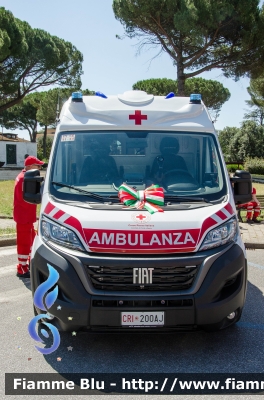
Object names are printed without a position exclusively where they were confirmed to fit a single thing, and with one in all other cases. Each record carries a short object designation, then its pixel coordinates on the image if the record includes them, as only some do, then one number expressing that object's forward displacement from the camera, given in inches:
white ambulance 148.2
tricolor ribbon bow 162.2
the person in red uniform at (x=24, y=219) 251.4
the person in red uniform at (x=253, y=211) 469.9
